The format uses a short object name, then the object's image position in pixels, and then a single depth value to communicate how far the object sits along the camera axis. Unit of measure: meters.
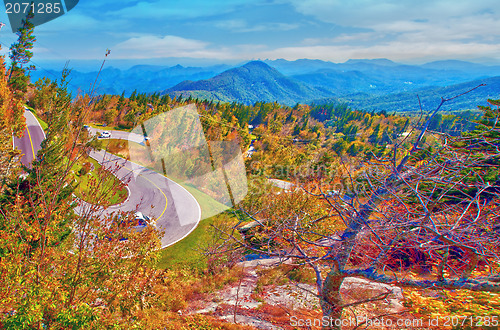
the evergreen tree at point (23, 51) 37.62
